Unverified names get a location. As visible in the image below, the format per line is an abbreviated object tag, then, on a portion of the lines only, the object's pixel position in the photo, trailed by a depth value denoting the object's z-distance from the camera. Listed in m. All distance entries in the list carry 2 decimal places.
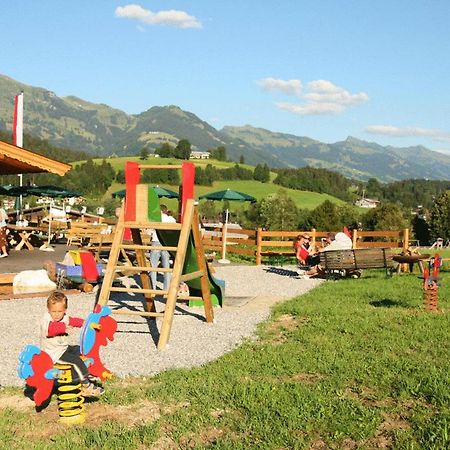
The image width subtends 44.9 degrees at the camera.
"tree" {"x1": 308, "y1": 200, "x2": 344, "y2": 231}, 102.75
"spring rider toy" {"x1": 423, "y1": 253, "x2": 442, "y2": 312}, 9.00
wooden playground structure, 7.14
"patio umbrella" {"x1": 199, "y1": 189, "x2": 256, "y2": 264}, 19.23
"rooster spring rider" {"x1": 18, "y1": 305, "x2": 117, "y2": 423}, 4.53
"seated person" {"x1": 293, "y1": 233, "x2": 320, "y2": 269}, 15.00
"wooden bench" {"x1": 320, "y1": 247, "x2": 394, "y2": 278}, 13.41
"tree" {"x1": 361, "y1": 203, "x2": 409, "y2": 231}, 102.19
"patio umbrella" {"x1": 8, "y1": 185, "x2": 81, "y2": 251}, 21.80
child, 4.89
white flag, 21.11
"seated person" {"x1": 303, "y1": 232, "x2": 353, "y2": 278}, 14.47
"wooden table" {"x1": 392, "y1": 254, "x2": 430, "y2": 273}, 12.81
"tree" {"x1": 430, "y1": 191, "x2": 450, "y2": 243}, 99.56
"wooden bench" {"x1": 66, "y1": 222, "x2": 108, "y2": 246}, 18.83
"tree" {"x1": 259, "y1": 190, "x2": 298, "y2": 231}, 107.19
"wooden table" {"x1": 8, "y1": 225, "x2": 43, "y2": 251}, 19.25
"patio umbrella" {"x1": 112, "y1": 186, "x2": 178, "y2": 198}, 22.30
